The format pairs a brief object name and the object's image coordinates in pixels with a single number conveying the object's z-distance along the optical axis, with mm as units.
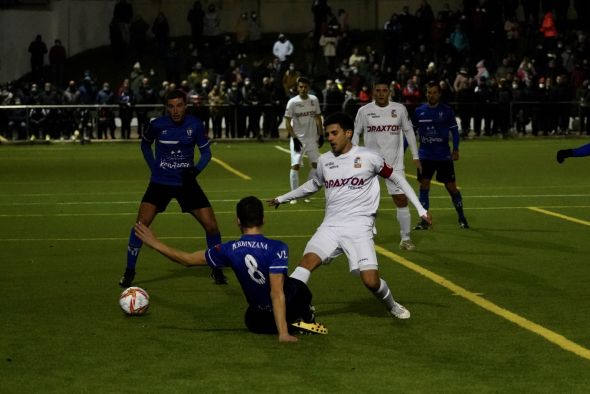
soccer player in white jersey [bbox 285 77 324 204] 24516
